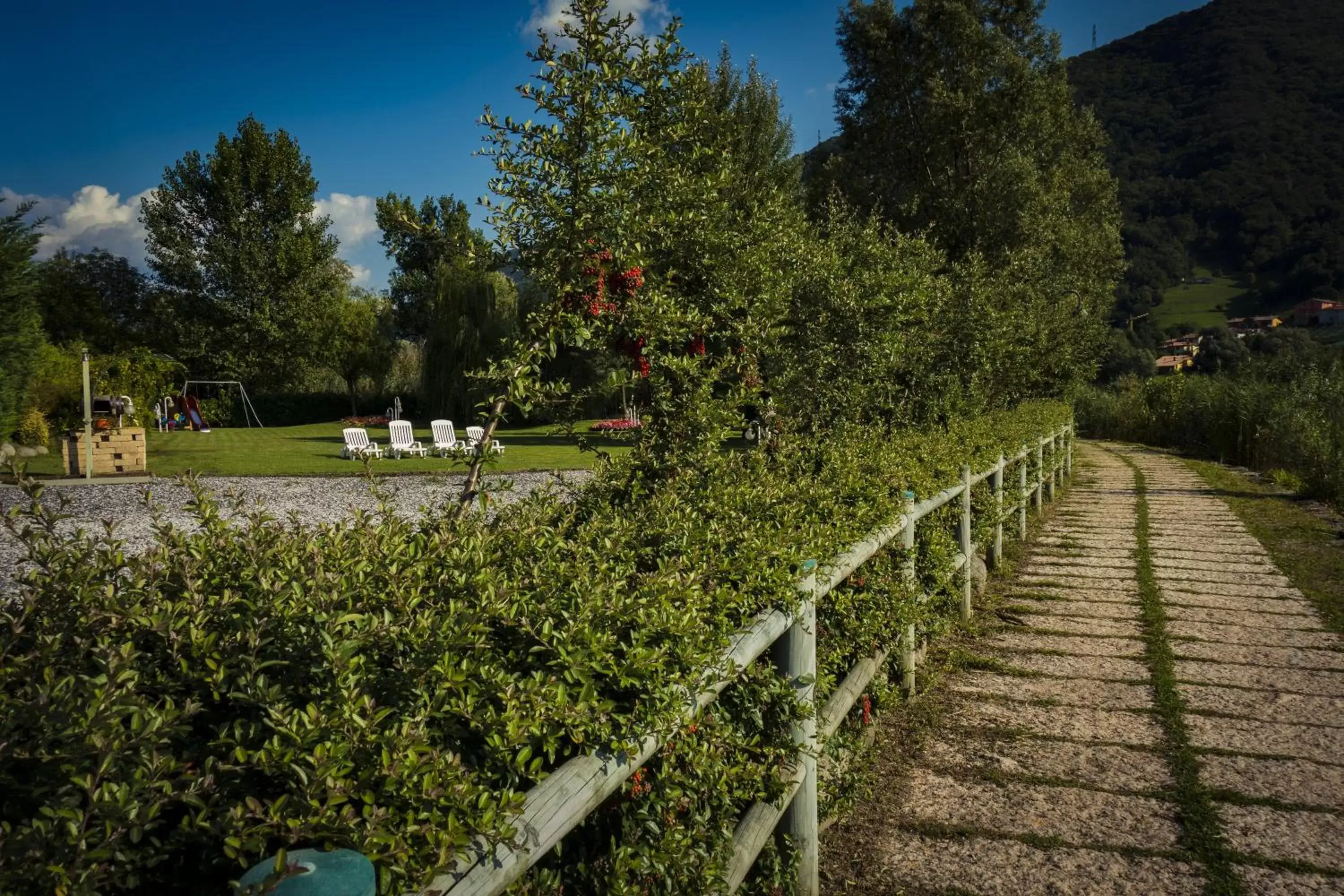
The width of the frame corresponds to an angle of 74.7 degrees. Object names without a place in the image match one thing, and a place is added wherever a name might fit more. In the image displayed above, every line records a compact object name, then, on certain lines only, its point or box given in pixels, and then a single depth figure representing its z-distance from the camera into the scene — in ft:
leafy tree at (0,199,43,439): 49.62
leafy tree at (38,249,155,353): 157.28
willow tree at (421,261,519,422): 118.73
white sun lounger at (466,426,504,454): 67.46
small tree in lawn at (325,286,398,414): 159.33
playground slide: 124.40
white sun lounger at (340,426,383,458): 66.90
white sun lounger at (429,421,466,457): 71.72
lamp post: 52.70
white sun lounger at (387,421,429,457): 71.97
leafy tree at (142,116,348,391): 160.56
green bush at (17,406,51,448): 77.00
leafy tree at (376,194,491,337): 193.26
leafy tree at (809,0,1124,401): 57.06
